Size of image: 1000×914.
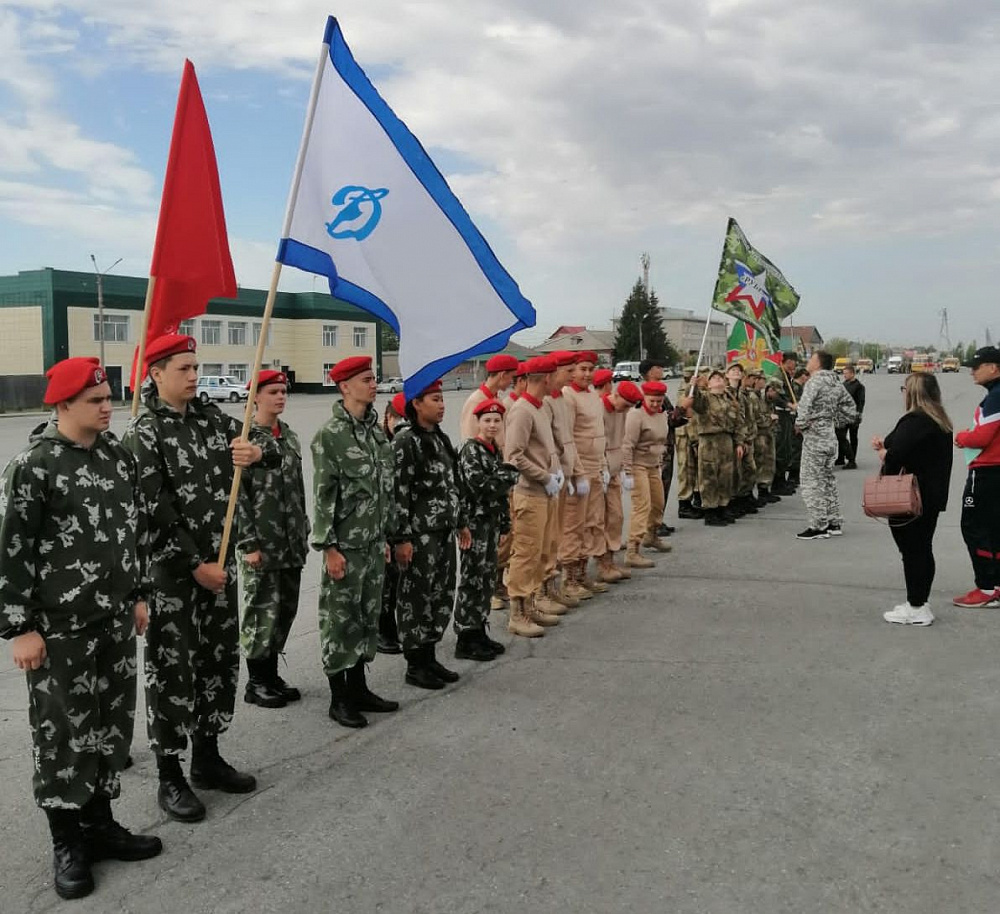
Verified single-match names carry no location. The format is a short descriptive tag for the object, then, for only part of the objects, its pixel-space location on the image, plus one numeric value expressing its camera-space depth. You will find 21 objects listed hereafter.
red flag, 4.40
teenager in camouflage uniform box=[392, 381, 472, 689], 5.60
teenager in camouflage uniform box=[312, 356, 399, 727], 5.01
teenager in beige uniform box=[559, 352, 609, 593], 7.83
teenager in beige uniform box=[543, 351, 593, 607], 7.21
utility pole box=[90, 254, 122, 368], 52.24
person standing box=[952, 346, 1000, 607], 7.07
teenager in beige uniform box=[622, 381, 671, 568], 9.45
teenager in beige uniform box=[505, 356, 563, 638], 6.83
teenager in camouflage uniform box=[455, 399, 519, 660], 6.25
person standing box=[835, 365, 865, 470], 17.94
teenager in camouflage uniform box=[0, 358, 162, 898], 3.35
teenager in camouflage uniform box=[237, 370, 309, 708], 5.34
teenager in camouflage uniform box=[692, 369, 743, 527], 11.49
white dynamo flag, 4.61
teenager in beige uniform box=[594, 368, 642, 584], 8.51
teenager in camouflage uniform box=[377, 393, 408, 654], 6.42
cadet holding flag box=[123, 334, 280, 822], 3.97
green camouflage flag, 12.77
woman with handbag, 6.71
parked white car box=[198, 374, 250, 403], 53.88
